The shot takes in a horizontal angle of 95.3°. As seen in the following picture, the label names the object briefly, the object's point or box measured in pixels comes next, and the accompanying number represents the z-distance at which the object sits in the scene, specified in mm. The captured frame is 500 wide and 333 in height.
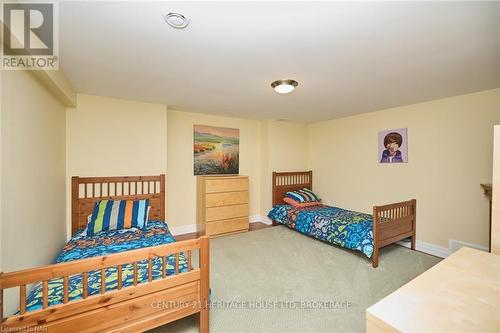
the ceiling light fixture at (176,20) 1391
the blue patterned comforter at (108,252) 1497
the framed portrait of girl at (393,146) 3504
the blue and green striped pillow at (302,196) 4410
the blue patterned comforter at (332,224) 2926
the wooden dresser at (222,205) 3832
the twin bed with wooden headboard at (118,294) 1183
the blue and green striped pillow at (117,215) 2697
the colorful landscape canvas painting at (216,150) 4195
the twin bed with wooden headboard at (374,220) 2797
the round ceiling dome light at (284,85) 2443
